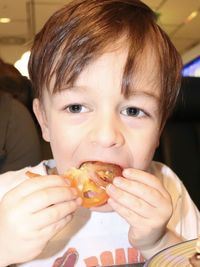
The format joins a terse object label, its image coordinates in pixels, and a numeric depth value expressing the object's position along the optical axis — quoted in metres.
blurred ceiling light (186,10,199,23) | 4.09
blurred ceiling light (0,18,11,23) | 4.26
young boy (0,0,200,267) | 0.51
